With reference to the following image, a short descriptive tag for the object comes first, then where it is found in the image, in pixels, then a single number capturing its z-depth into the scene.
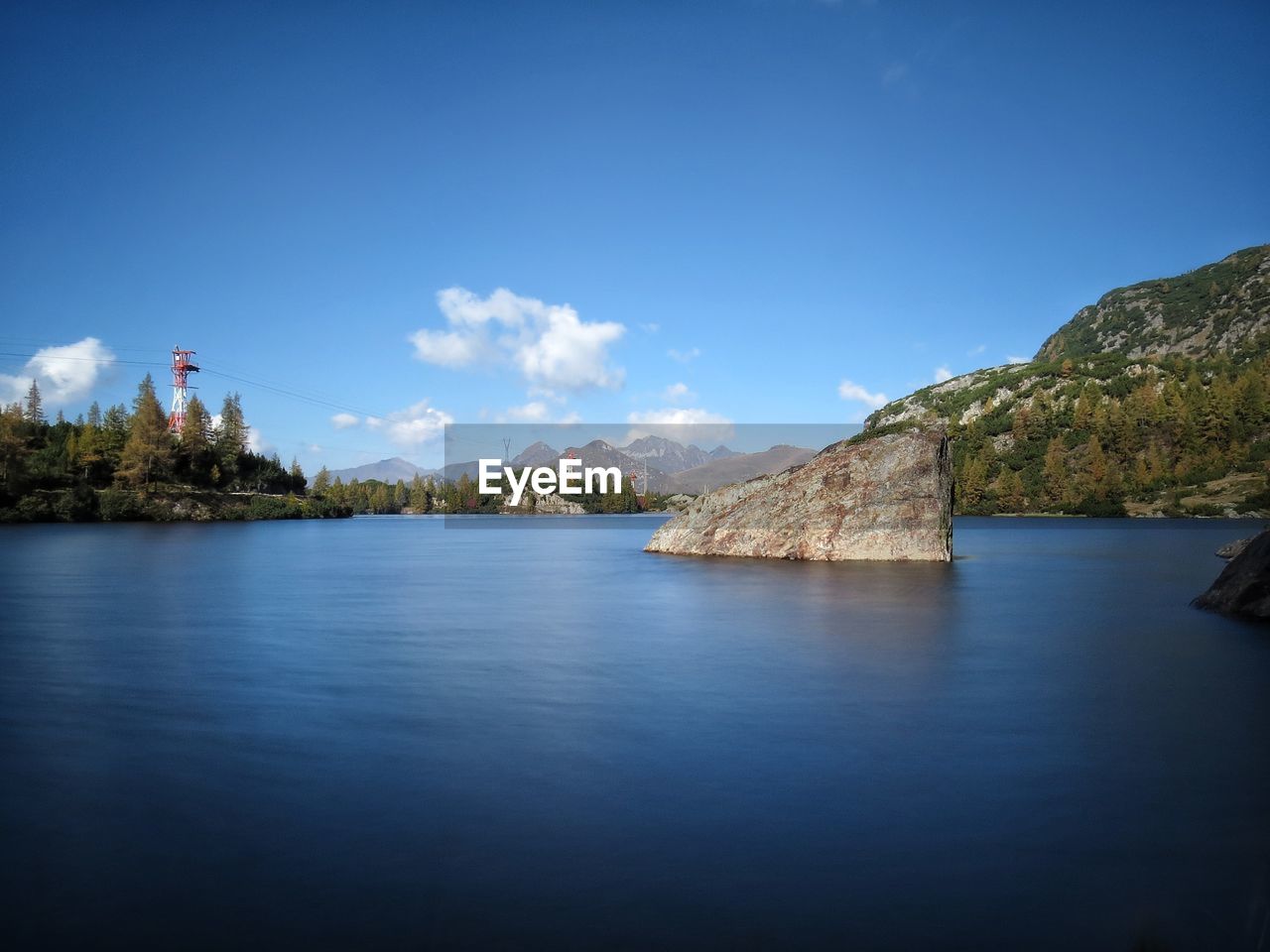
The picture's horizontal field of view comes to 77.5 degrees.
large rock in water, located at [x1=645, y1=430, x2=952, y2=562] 22.84
